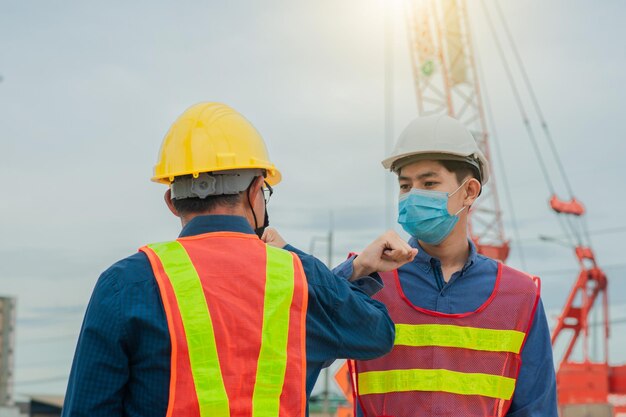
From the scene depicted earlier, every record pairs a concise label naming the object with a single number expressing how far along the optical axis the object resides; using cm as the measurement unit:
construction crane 2316
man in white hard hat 371
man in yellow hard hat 261
